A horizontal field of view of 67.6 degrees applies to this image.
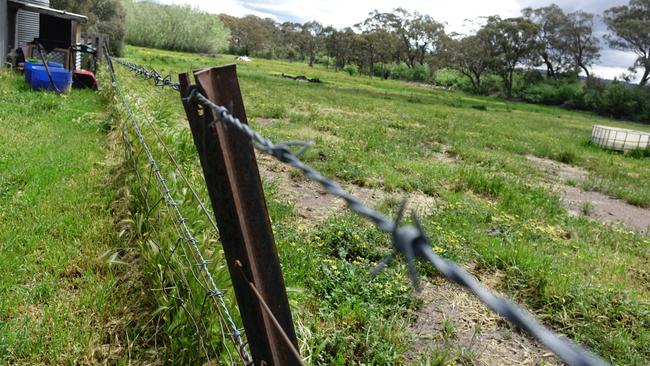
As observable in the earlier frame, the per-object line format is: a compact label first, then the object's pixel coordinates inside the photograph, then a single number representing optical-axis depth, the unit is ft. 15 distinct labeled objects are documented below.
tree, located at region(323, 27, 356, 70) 319.27
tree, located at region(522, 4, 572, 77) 219.37
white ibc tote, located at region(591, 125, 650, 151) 52.29
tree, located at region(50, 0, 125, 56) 135.74
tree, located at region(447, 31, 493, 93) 225.97
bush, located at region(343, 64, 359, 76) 255.09
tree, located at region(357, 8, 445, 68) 286.66
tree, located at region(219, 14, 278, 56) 420.23
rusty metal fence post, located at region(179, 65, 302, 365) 5.22
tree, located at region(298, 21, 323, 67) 363.76
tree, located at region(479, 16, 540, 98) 211.82
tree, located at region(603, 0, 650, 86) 197.88
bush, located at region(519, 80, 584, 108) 184.65
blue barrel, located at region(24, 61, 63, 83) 41.93
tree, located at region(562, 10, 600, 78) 217.36
